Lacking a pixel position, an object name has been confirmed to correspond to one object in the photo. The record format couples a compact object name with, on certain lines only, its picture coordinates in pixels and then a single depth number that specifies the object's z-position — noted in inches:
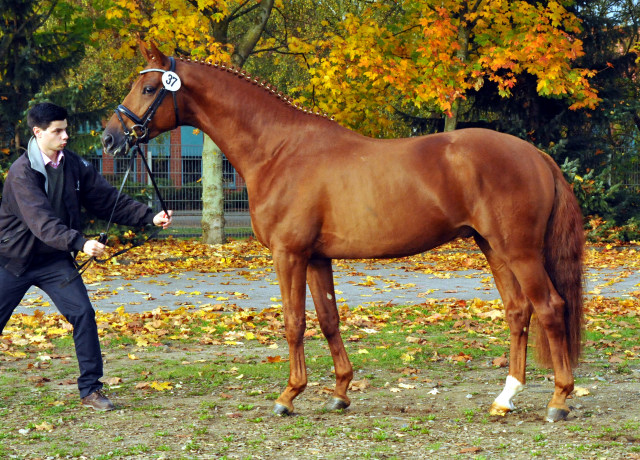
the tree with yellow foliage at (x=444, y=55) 1243.0
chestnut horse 409.6
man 429.4
